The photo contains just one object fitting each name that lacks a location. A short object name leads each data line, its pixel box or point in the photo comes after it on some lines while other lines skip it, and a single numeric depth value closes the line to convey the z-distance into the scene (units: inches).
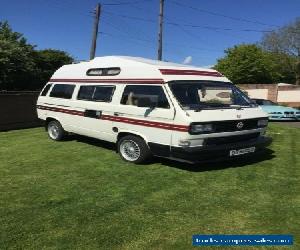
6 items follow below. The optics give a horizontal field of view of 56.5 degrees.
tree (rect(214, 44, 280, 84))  1400.9
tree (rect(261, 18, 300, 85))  1559.4
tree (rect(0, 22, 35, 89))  947.3
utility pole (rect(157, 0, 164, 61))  761.9
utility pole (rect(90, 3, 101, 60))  697.4
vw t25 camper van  209.7
